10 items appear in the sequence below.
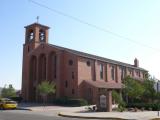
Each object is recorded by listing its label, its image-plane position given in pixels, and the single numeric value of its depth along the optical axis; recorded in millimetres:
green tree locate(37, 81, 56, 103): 29232
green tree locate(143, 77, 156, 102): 28511
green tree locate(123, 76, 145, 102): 27261
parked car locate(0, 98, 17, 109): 25656
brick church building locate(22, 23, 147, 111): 33790
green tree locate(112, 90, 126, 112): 23589
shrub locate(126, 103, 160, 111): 22936
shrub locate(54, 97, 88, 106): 30440
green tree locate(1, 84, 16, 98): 44855
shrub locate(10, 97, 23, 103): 37796
